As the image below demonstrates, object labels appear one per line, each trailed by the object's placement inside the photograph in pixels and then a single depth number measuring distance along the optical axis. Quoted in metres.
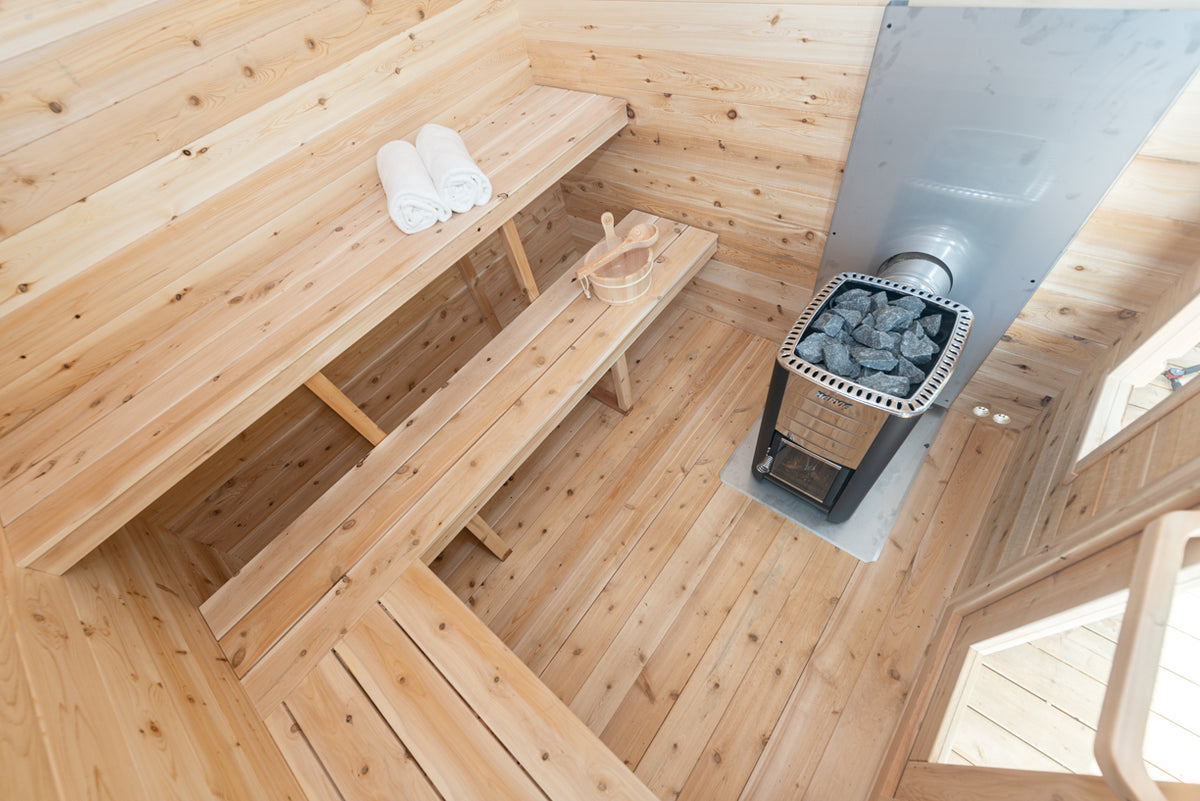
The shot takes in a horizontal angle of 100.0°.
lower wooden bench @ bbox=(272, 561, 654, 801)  0.98
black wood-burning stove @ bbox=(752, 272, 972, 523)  1.09
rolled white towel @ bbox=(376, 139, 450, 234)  1.43
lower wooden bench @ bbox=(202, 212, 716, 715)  1.20
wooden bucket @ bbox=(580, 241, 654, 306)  1.69
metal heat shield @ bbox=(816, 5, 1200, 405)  0.94
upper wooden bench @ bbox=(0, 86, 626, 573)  1.03
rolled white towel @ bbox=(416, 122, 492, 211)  1.46
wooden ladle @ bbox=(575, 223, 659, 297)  1.68
